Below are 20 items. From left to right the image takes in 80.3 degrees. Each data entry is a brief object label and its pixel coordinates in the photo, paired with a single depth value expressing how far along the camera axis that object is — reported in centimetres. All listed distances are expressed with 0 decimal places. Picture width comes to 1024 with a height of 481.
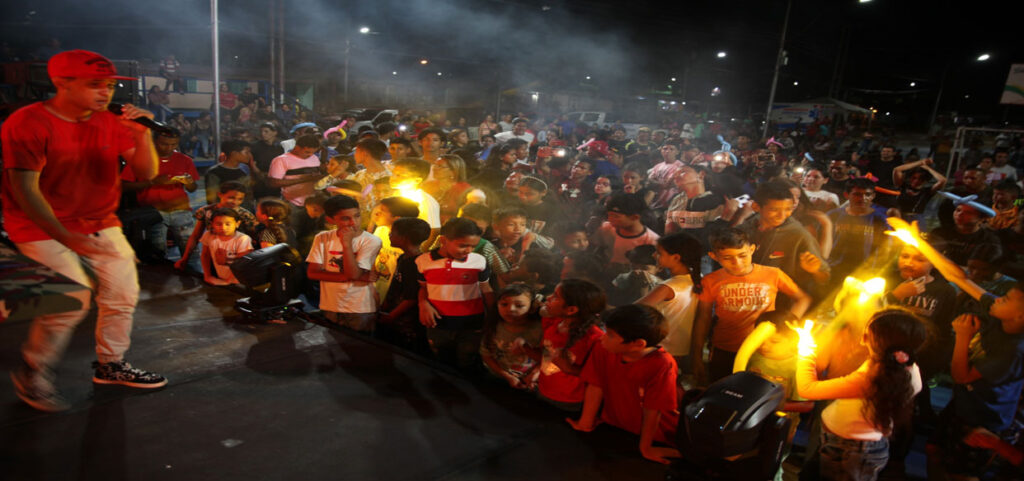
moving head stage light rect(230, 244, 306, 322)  454
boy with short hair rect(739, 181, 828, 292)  433
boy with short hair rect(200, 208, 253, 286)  511
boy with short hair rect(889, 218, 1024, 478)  299
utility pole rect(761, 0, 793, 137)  1506
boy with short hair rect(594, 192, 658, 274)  469
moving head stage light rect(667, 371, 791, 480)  249
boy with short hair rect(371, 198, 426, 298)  469
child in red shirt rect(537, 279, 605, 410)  336
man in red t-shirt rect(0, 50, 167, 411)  280
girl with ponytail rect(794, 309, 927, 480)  266
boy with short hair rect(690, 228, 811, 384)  368
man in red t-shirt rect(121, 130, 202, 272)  610
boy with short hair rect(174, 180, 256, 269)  528
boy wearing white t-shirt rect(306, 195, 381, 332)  420
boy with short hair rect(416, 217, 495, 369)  390
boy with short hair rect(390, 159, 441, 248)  515
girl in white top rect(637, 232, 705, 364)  368
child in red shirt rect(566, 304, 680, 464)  295
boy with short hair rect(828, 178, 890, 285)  543
